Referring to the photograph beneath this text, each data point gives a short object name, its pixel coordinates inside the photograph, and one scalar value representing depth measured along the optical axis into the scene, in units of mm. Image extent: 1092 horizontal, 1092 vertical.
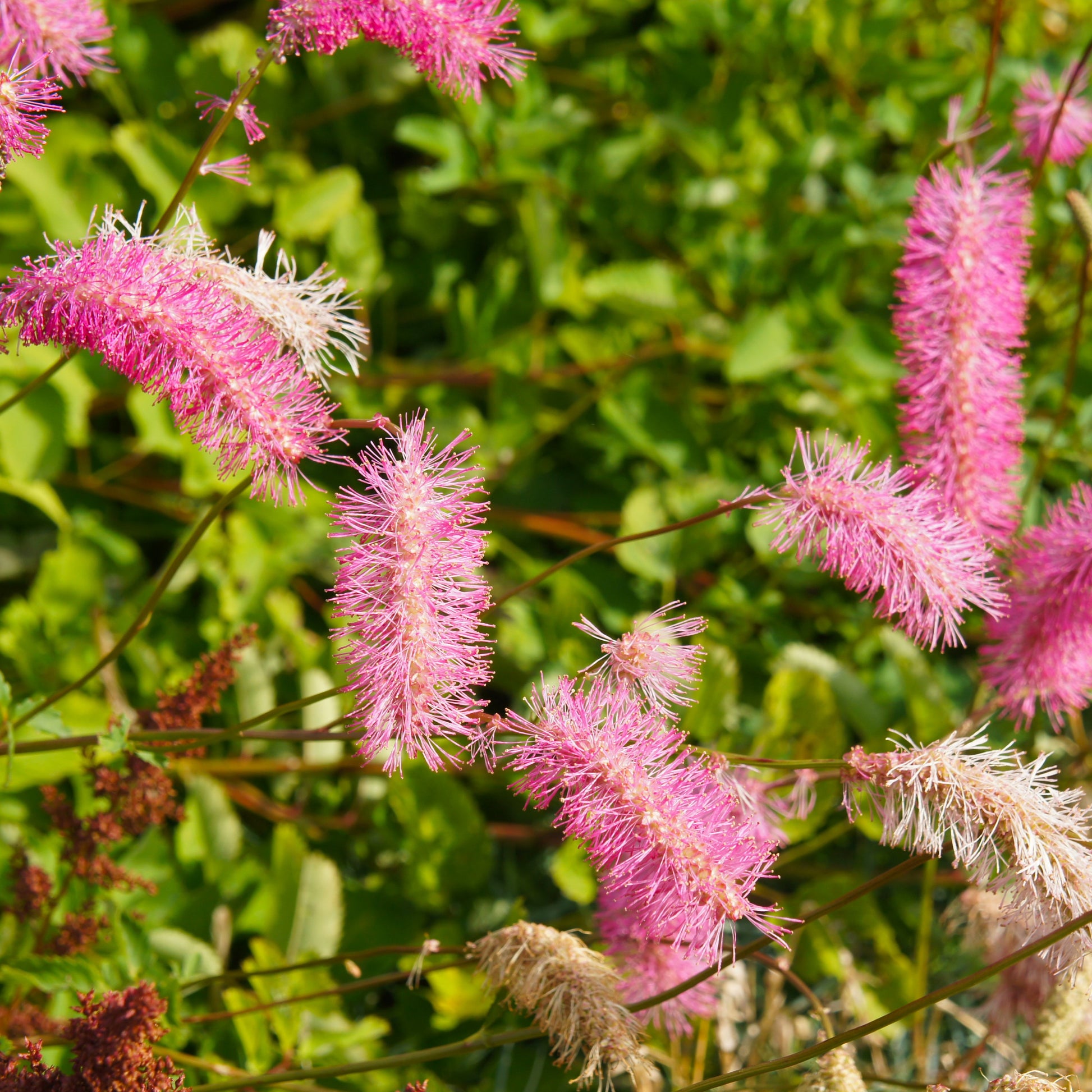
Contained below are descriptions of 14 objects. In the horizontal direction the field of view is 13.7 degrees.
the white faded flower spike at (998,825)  825
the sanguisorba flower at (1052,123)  959
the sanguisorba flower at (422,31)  841
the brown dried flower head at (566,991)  835
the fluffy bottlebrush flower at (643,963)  880
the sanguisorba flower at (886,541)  850
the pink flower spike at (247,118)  854
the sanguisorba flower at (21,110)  817
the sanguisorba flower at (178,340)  821
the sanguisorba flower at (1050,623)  888
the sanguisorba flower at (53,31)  873
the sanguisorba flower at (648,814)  823
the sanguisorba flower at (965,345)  894
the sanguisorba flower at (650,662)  850
